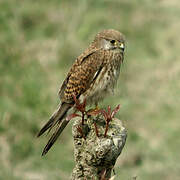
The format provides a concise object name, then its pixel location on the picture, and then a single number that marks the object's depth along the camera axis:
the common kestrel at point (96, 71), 7.41
